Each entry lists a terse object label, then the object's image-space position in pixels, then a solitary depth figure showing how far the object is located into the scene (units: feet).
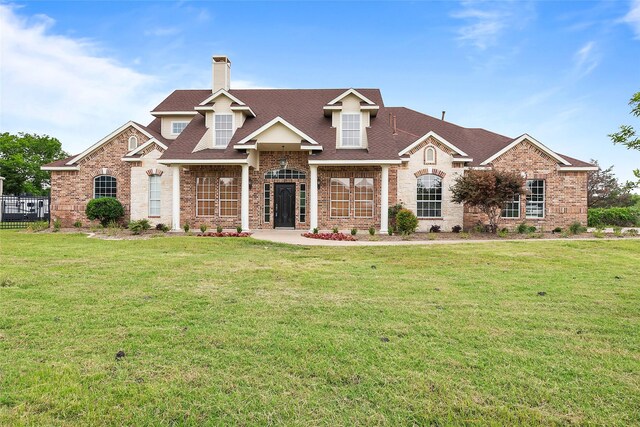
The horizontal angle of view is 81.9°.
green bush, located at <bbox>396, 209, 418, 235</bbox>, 57.11
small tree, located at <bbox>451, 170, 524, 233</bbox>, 55.11
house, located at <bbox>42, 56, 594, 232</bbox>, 63.67
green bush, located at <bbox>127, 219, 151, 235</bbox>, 55.01
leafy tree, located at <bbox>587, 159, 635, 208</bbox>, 96.75
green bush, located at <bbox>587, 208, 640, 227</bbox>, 77.87
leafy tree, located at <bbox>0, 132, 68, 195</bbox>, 152.56
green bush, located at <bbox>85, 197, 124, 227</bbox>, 62.85
